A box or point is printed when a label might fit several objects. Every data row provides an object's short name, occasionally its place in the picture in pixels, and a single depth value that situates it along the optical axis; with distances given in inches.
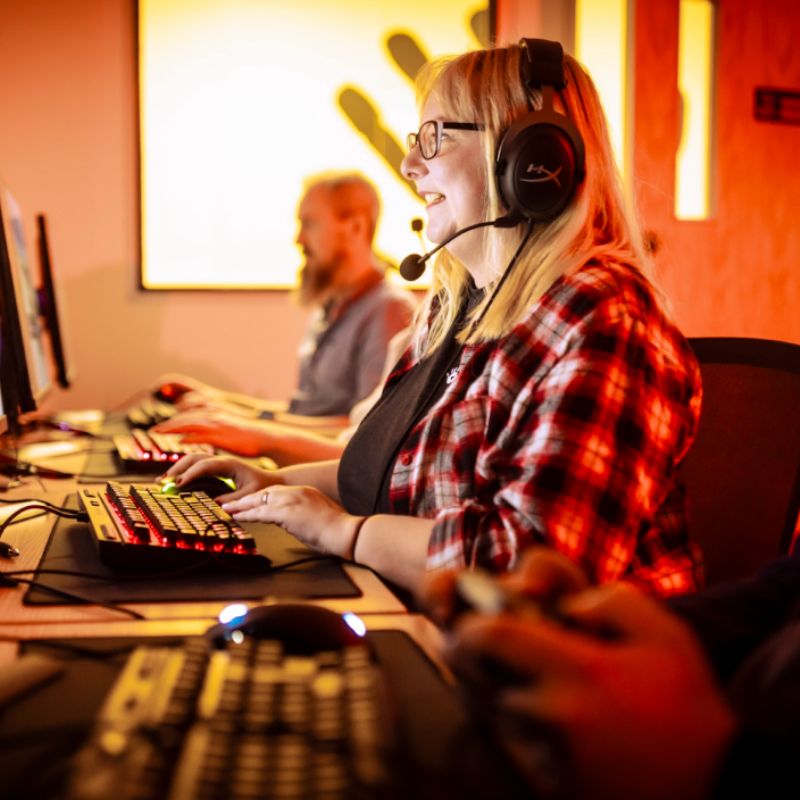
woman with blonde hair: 33.0
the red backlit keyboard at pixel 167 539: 34.5
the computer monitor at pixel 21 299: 55.4
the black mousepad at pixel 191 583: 31.6
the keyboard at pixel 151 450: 58.9
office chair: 40.4
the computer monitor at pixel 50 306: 86.1
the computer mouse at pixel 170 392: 91.7
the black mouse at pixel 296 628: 24.0
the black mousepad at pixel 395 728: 18.0
